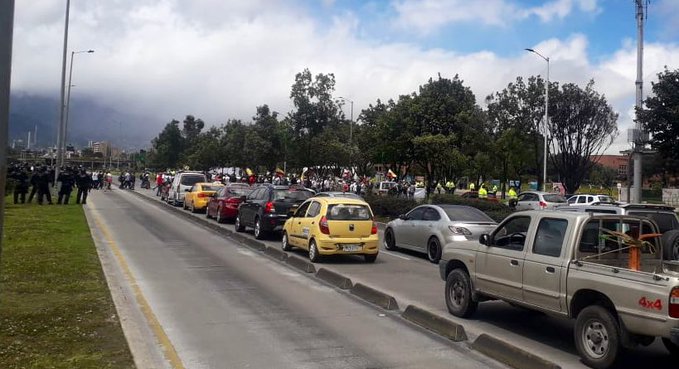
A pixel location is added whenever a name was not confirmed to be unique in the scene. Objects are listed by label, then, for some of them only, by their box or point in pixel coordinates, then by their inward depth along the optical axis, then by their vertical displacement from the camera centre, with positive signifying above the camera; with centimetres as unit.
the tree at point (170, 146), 9044 +557
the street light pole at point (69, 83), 4744 +761
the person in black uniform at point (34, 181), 2908 -14
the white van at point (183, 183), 3359 +15
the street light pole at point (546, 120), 3831 +529
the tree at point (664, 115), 2270 +346
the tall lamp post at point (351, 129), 4603 +478
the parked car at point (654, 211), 1143 -4
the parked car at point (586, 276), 607 -78
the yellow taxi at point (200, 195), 2909 -39
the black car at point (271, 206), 1875 -49
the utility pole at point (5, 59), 482 +91
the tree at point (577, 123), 4122 +548
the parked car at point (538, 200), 2902 +18
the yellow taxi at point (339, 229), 1441 -83
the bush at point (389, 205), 2567 -36
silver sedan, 1474 -67
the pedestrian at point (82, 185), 3145 -22
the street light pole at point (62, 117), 3778 +391
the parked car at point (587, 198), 3173 +41
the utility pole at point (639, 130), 2389 +299
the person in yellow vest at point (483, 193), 3718 +48
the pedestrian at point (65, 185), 3002 -25
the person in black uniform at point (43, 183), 2881 -20
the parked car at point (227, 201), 2422 -51
